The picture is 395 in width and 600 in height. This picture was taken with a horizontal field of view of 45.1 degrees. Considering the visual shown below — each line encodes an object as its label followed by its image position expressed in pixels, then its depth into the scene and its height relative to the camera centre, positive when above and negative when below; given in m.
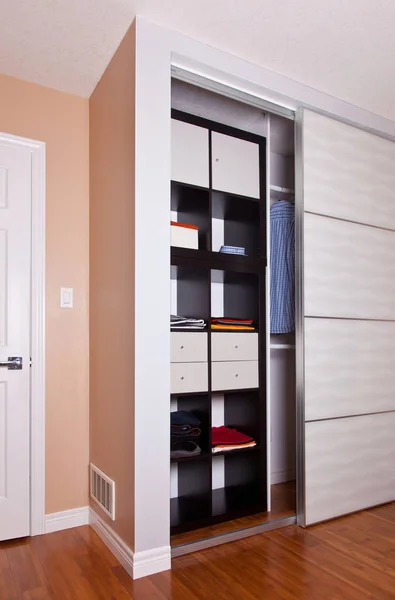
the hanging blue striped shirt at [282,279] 2.87 +0.20
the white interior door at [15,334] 2.47 -0.11
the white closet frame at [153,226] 2.07 +0.39
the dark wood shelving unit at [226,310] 2.50 +0.01
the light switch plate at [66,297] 2.68 +0.09
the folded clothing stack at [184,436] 2.43 -0.64
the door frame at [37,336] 2.53 -0.13
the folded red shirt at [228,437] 2.62 -0.70
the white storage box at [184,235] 2.44 +0.40
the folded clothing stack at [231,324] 2.62 -0.07
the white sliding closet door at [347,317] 2.66 -0.03
